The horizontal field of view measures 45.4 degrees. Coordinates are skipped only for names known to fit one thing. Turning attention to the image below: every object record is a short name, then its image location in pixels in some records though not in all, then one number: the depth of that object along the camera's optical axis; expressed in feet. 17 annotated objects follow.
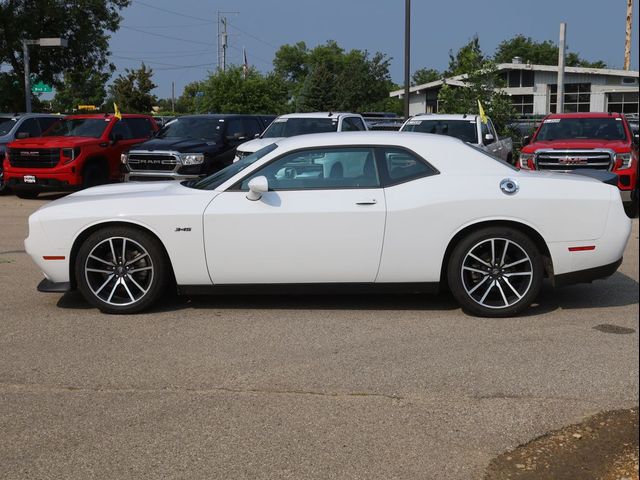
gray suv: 57.93
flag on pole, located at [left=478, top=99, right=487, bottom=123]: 54.76
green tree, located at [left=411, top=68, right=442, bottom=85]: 258.26
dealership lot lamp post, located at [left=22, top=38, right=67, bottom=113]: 76.54
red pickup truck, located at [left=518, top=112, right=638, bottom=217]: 43.45
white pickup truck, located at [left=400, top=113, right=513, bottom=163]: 52.06
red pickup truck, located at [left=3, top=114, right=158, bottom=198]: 51.47
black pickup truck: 49.73
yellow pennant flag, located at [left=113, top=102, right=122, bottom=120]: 56.89
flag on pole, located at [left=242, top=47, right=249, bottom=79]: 110.01
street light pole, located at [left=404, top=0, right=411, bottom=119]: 65.41
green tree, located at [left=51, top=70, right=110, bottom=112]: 100.27
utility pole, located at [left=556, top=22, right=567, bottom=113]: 75.30
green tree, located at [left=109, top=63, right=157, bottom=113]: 195.93
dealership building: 141.38
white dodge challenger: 20.68
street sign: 97.76
